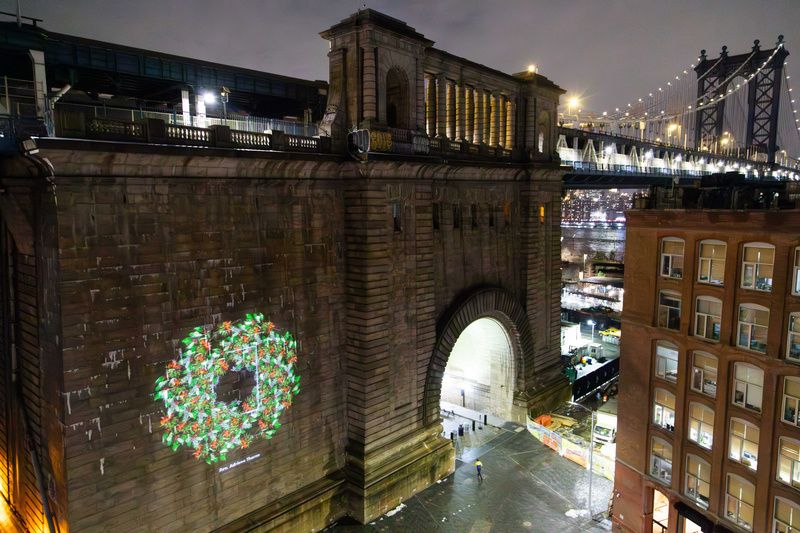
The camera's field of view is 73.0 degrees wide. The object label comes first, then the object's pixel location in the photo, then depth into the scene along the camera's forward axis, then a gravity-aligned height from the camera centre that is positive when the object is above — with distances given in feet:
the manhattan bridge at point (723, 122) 303.48 +58.92
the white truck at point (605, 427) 101.09 -43.70
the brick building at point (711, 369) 59.67 -21.08
